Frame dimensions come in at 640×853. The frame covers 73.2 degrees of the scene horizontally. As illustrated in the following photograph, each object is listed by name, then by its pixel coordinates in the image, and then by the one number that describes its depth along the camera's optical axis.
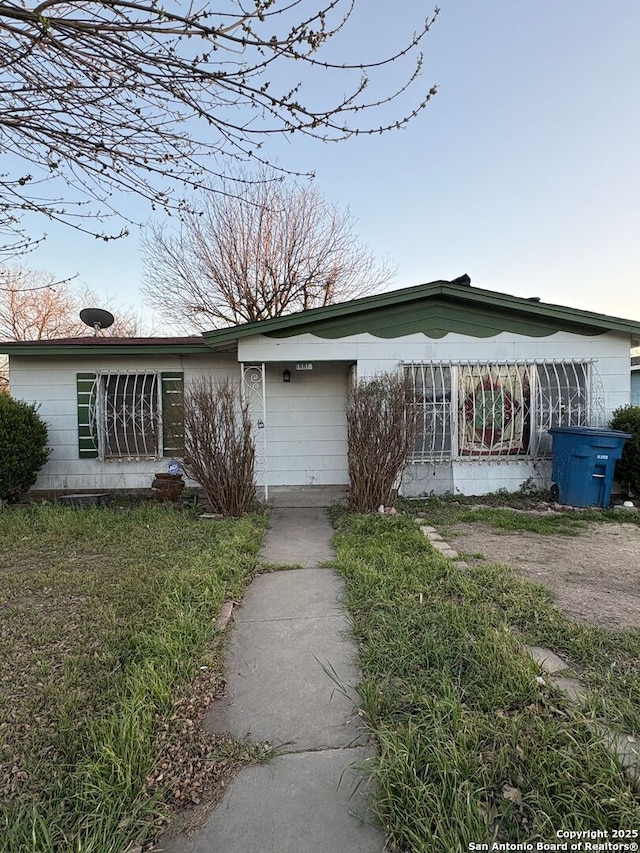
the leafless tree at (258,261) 14.48
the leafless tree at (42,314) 18.00
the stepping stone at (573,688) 1.94
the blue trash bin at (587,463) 5.82
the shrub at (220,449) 5.65
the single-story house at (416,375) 6.57
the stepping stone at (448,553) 3.97
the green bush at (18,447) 6.34
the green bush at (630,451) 6.24
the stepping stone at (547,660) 2.21
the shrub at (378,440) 5.61
